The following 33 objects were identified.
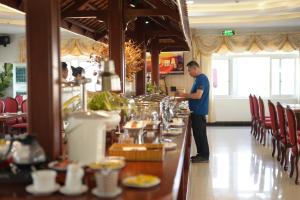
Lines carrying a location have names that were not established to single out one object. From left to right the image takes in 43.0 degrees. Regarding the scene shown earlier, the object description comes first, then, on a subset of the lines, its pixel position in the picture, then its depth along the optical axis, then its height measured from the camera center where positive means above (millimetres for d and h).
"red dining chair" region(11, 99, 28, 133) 7729 -697
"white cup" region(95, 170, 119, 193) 1498 -360
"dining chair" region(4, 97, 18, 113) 8602 -332
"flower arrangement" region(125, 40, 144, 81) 5680 +500
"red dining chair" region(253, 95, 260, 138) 8461 -605
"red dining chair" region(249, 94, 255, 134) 8943 -546
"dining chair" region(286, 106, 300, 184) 4922 -628
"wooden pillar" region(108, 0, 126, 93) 4105 +656
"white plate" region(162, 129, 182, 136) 3066 -347
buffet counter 1497 -407
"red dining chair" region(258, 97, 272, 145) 7703 -673
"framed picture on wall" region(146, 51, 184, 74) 11086 +812
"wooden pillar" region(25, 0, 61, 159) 1893 +101
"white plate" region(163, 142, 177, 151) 2412 -358
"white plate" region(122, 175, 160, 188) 1575 -391
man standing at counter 6066 -290
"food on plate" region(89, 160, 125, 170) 1738 -351
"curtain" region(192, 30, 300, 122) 10453 +1274
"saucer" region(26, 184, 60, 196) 1518 -400
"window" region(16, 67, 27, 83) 11227 +539
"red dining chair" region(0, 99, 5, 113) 8250 -319
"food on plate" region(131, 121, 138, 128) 2543 -232
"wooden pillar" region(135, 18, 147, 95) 6660 +692
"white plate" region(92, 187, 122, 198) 1480 -404
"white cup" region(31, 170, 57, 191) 1541 -363
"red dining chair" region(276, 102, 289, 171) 5516 -676
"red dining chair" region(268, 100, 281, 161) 6173 -588
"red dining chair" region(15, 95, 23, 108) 9598 -198
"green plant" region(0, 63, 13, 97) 11125 +480
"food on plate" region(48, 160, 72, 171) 1740 -346
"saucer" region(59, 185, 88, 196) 1513 -401
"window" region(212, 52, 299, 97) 10969 +443
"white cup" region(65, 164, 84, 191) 1544 -356
